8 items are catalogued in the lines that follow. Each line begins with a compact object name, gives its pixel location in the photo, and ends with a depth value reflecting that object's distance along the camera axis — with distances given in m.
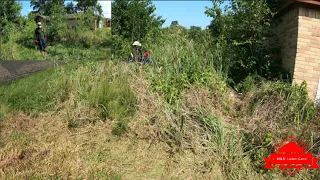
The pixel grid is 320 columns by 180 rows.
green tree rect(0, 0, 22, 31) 17.48
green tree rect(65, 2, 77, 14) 37.03
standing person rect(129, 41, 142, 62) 6.79
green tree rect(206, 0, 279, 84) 5.70
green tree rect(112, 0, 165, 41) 9.50
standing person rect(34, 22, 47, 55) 10.78
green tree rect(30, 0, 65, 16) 33.09
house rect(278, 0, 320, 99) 4.96
